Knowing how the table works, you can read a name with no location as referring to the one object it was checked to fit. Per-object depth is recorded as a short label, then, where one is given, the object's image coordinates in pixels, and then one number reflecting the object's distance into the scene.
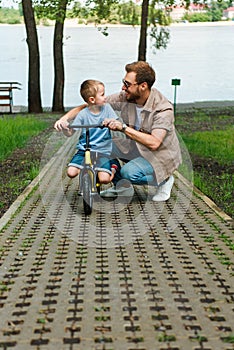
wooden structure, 23.48
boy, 6.85
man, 6.86
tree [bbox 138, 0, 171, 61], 22.27
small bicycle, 6.62
